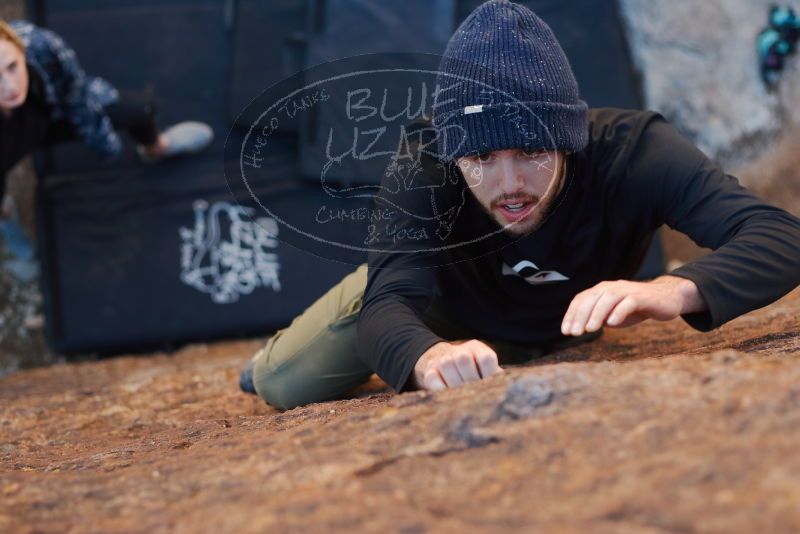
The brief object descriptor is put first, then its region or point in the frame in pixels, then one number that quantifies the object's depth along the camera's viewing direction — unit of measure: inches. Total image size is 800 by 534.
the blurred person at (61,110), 179.3
